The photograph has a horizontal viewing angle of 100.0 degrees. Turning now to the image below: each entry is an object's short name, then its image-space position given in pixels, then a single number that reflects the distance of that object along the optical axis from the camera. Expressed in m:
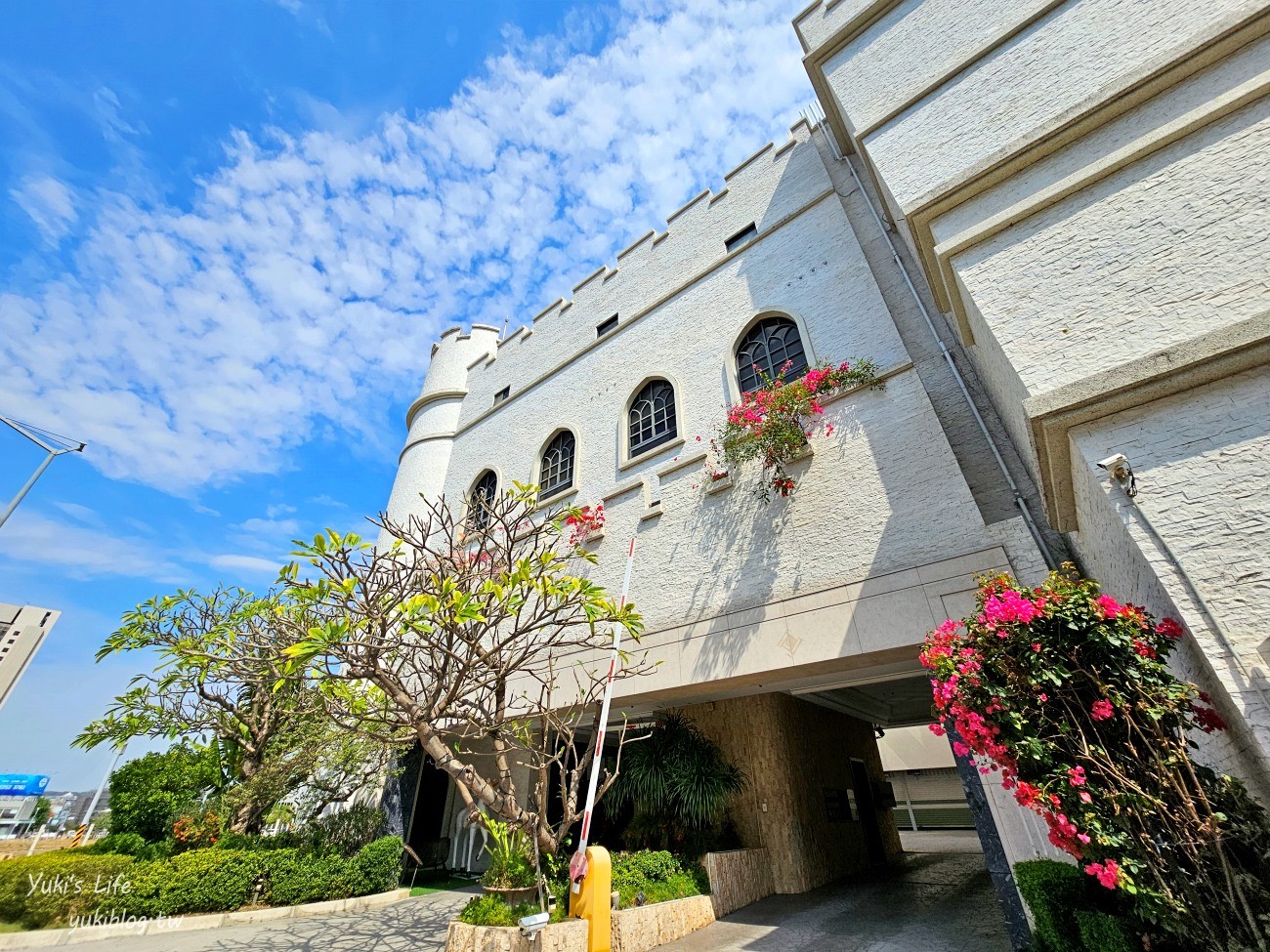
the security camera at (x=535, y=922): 3.98
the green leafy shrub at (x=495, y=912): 5.15
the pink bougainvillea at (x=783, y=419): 6.87
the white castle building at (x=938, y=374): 3.27
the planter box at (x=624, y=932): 4.77
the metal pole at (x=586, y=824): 4.23
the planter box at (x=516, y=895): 5.41
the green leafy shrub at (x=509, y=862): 5.58
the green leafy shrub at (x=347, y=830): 9.33
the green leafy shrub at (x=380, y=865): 8.76
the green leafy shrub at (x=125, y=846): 8.50
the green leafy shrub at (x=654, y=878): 6.07
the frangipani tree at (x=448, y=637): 4.70
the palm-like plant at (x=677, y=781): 7.27
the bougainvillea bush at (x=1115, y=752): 2.53
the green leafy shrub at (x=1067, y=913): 3.02
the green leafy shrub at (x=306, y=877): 8.03
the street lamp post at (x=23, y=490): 8.87
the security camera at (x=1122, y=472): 3.28
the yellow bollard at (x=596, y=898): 4.19
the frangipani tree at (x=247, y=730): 8.92
